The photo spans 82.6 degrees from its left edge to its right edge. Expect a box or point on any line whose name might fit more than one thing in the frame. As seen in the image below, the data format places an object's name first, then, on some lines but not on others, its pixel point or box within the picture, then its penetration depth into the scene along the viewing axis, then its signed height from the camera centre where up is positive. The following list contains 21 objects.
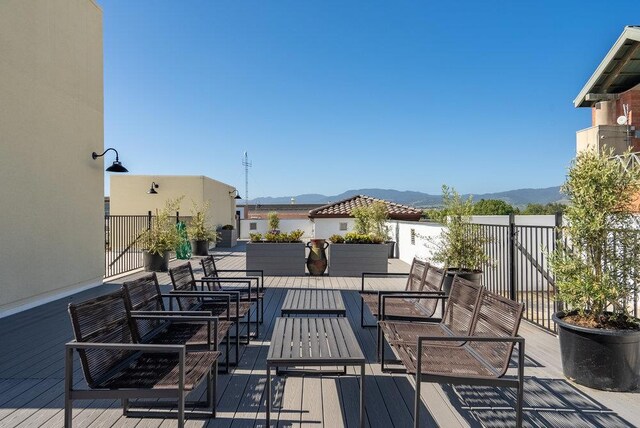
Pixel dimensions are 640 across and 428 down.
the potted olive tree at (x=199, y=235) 13.66 -0.76
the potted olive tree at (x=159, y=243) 9.38 -0.73
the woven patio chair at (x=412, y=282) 4.23 -0.85
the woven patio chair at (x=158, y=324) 2.73 -0.92
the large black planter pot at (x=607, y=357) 2.87 -1.18
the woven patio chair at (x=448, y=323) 2.93 -1.00
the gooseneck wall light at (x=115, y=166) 7.56 +1.04
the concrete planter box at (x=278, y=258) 8.82 -1.07
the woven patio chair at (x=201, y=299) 3.63 -0.92
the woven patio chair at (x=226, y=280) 4.60 -0.84
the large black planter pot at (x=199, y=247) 13.63 -1.21
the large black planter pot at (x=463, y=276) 5.32 -0.95
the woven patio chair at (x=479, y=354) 2.23 -1.01
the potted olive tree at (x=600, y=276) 2.90 -0.56
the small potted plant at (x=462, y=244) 5.70 -0.50
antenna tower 41.89 +5.30
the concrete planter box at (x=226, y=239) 18.01 -1.20
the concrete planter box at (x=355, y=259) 8.75 -1.11
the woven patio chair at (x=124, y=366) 2.06 -0.97
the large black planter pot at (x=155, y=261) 9.42 -1.19
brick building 8.66 +2.99
